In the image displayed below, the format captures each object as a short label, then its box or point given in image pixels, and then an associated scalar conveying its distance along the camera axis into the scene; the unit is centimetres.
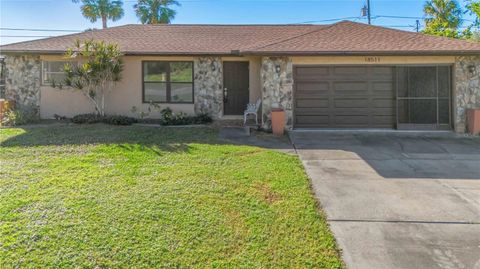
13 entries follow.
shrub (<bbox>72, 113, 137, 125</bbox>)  1175
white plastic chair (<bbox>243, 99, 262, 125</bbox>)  1220
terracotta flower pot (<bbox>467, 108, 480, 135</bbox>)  1067
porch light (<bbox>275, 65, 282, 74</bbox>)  1128
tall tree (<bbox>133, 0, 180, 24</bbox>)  2795
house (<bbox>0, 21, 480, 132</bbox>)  1106
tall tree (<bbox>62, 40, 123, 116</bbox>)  1164
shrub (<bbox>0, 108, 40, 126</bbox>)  1169
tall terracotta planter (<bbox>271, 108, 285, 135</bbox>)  1091
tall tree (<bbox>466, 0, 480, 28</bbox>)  1459
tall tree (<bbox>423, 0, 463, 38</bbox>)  2441
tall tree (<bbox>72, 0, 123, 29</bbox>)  2853
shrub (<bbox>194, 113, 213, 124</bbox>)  1244
